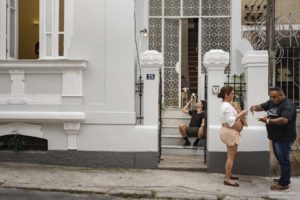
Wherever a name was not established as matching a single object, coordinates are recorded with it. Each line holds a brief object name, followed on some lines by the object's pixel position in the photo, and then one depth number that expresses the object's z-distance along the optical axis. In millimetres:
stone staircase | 9664
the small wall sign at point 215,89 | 8680
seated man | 9687
